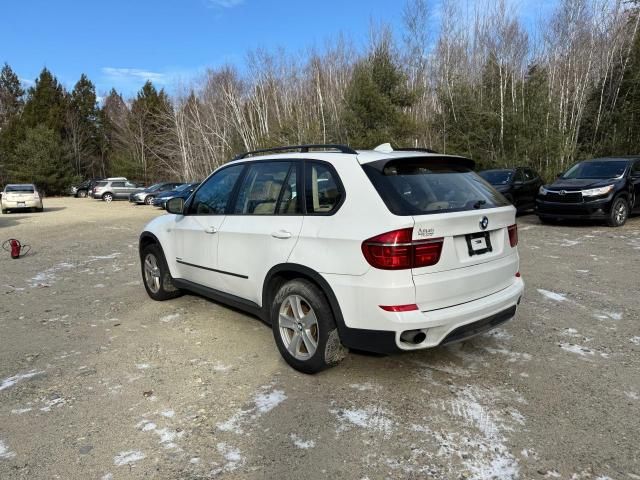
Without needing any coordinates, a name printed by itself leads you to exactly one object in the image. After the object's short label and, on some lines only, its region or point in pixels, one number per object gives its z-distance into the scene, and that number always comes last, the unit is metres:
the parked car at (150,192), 30.41
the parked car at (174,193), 26.14
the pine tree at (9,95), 59.91
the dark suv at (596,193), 11.11
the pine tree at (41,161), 45.16
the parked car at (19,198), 23.48
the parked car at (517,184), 14.40
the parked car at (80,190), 47.28
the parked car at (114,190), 36.31
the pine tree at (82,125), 58.03
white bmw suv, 3.07
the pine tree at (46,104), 54.97
